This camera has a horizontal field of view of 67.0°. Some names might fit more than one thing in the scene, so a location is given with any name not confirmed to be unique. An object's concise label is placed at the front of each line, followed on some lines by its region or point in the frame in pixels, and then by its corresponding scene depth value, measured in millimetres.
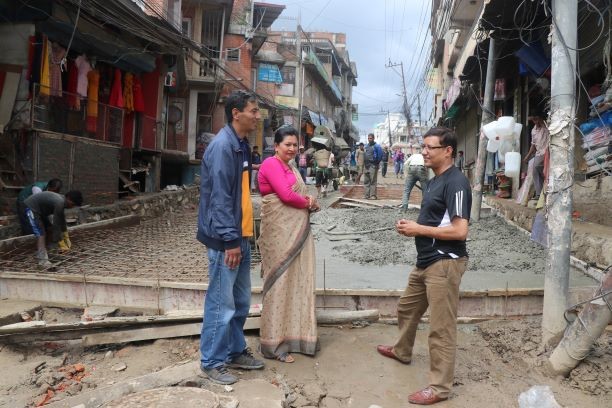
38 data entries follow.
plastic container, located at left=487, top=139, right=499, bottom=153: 7796
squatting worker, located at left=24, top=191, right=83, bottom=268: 6539
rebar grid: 5789
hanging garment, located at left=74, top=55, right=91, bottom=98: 11234
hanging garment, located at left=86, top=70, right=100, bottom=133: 11102
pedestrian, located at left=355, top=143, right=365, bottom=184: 15539
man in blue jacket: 2904
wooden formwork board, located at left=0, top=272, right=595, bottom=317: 4262
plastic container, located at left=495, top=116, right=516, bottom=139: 7609
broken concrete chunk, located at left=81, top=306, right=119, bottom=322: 4479
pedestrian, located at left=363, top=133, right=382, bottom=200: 12812
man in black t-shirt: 2842
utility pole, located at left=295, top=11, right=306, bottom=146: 26778
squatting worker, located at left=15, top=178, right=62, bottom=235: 6836
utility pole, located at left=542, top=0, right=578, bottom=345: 3488
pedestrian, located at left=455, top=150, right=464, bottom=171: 19500
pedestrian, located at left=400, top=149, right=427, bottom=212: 9828
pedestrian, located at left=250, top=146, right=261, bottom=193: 16656
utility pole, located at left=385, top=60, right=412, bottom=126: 35538
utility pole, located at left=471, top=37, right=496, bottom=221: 8617
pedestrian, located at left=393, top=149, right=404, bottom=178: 30203
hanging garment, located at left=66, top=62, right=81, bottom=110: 11227
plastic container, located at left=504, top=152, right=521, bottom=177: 7225
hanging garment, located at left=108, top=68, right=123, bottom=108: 12922
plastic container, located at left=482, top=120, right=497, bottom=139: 7711
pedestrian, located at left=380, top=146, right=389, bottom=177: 26611
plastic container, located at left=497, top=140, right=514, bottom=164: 7750
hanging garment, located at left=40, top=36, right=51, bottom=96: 9648
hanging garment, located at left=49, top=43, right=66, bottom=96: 10117
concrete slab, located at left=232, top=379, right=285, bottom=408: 2740
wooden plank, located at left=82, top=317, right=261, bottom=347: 3828
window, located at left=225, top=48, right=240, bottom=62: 24641
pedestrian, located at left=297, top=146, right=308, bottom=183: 17798
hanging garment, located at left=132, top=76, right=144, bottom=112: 13906
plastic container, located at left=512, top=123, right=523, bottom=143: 7688
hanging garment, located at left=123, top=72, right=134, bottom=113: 13523
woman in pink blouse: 3373
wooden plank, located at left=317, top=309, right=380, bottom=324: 4129
